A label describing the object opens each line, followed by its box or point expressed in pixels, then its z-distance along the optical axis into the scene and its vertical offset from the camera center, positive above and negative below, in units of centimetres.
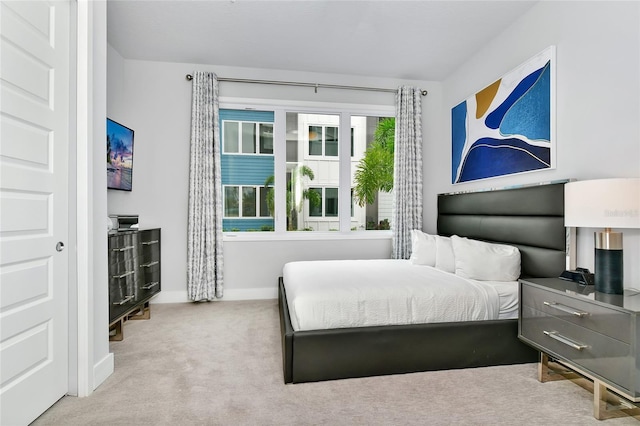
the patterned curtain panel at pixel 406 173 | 416 +51
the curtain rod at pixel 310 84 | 389 +159
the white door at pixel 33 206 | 153 +4
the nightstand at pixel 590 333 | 154 -66
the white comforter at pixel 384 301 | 213 -60
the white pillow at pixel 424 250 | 330 -38
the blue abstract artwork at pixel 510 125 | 262 +82
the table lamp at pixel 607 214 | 169 -1
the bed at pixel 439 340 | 206 -84
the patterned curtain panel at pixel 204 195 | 379 +21
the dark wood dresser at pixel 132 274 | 263 -57
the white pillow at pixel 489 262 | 261 -40
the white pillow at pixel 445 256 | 303 -41
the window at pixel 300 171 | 411 +54
